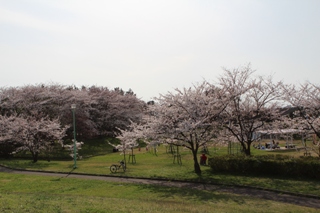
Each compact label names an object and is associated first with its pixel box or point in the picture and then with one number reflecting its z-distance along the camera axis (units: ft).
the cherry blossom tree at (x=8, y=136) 107.24
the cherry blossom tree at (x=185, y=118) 68.13
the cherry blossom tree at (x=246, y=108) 80.33
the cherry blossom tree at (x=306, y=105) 75.15
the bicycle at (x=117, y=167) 75.76
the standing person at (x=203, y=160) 84.07
